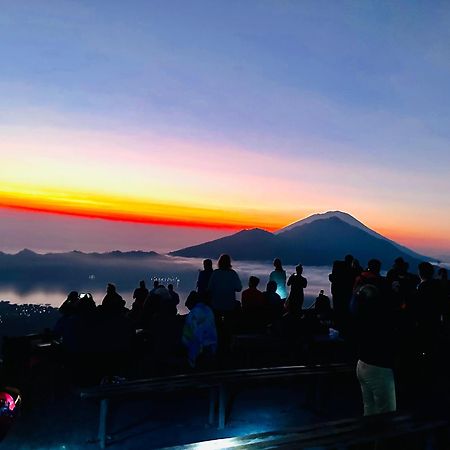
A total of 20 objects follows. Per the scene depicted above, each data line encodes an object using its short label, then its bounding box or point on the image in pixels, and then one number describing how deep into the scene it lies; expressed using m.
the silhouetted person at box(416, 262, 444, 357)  8.02
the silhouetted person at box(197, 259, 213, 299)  10.10
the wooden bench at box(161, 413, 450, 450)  3.94
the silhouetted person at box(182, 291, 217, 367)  7.56
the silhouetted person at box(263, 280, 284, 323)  11.05
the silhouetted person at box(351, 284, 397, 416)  4.86
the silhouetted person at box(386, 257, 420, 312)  8.27
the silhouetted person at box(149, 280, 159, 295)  10.34
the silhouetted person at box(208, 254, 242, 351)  9.33
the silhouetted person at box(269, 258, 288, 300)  11.93
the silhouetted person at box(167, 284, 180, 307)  10.44
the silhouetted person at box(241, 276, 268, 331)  10.41
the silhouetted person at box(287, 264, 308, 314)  10.90
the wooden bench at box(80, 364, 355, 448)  5.32
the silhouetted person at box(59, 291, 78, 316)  8.21
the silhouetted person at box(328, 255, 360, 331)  10.50
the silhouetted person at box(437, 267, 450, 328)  8.27
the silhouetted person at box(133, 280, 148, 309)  11.55
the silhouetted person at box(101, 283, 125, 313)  6.58
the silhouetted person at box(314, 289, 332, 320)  11.52
